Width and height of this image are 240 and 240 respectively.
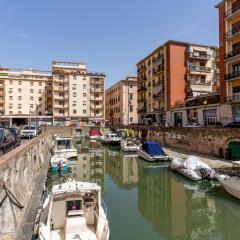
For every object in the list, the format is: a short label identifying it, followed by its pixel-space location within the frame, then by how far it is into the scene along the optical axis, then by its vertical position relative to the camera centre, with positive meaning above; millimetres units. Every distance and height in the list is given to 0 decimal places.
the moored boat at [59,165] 25078 -4364
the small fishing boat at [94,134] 66431 -2976
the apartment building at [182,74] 53469 +11288
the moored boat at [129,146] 41188 -4014
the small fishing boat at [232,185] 16219 -4456
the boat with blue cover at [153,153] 31281 -4036
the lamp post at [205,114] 40309 +1399
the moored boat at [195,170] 21531 -4424
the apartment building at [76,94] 82688 +10489
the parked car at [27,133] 39075 -1449
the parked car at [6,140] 20150 -1480
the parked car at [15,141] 25531 -1799
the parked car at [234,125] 30916 -396
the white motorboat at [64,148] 32141 -3535
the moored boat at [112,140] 50688 -3545
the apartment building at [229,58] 36250 +9966
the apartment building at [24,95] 84000 +10832
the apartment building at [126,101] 84438 +8072
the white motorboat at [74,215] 9570 -4090
